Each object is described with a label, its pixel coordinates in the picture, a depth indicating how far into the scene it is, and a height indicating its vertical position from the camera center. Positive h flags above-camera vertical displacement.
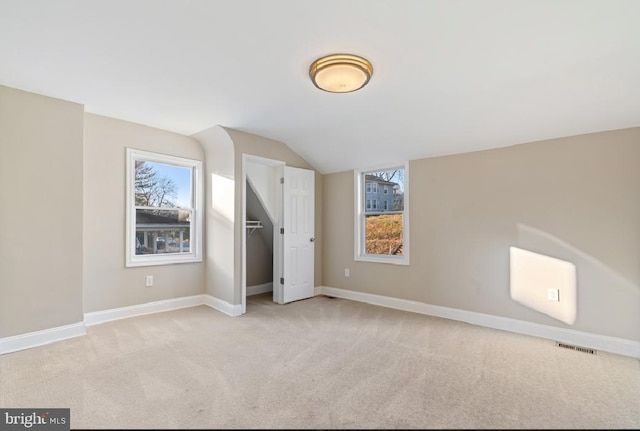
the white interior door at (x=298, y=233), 4.40 -0.22
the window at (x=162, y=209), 3.67 +0.13
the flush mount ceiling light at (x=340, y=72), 2.12 +1.06
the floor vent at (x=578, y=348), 2.68 -1.18
